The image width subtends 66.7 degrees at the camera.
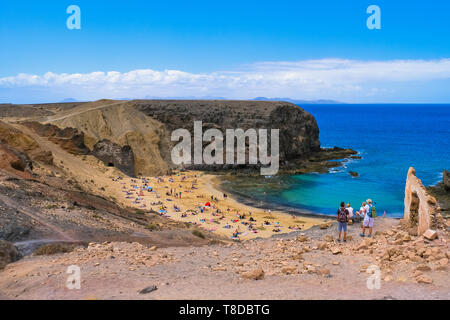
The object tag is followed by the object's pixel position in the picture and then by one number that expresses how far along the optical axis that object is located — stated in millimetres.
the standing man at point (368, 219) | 12336
